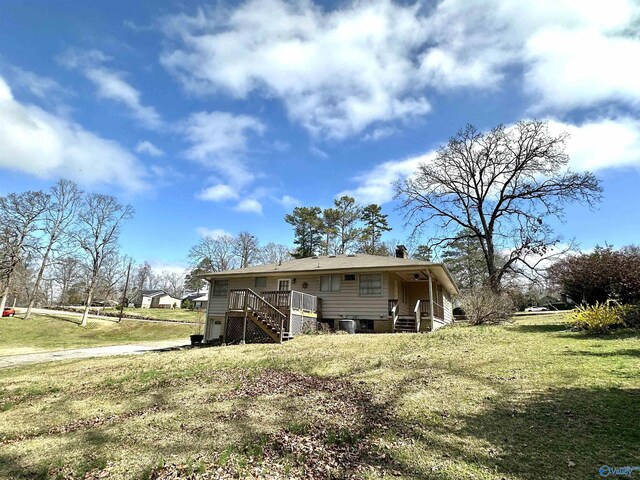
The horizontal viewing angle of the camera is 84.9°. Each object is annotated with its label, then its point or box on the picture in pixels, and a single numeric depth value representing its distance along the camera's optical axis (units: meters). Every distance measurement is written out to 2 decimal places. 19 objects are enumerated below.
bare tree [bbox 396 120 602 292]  26.31
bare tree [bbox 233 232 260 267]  56.41
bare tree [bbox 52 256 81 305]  54.52
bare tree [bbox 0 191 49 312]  30.56
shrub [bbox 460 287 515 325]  17.62
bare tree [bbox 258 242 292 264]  57.84
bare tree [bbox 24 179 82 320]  31.30
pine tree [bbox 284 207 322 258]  44.62
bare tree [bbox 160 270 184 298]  85.99
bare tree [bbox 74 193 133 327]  32.03
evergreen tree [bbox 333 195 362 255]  44.41
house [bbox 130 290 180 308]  70.56
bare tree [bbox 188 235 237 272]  56.34
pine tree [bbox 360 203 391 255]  44.22
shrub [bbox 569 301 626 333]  10.81
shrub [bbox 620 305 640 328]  11.02
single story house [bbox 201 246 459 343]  16.44
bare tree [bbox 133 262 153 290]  84.25
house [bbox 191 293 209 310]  57.94
